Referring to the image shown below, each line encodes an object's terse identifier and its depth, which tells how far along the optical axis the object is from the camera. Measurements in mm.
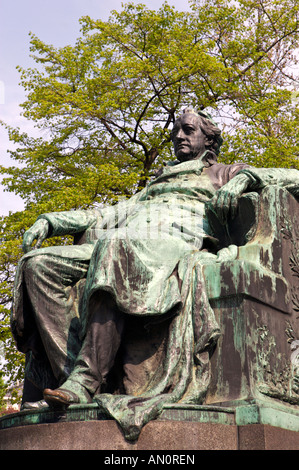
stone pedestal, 3566
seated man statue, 4027
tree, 13102
